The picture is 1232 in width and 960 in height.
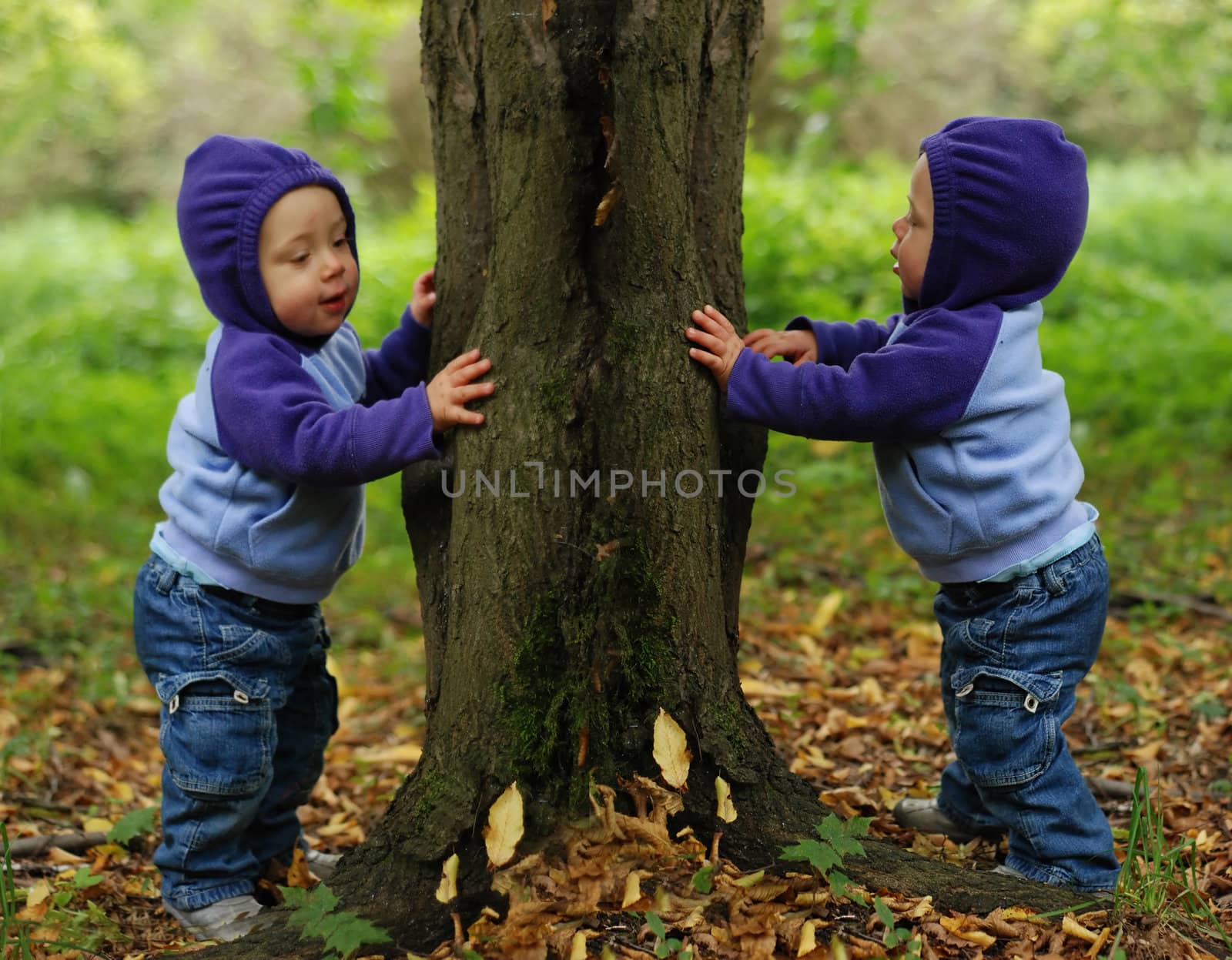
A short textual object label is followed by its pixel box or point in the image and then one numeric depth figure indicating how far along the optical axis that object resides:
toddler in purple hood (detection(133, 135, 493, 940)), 2.70
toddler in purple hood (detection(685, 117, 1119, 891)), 2.60
